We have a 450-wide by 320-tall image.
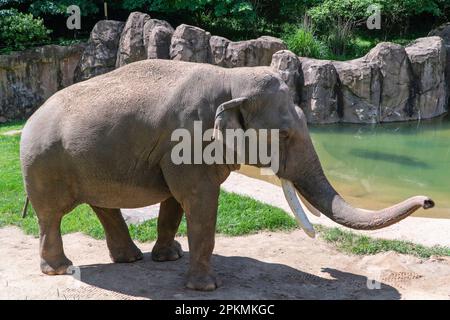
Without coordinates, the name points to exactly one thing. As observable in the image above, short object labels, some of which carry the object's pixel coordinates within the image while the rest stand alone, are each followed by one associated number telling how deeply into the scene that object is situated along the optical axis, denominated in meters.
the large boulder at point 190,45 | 16.72
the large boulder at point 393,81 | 17.16
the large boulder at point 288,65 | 16.56
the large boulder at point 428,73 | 17.56
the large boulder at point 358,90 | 17.09
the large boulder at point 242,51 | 16.94
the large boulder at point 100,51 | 17.27
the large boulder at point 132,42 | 17.22
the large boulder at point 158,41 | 16.83
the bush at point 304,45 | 19.75
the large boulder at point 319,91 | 16.84
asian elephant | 5.84
